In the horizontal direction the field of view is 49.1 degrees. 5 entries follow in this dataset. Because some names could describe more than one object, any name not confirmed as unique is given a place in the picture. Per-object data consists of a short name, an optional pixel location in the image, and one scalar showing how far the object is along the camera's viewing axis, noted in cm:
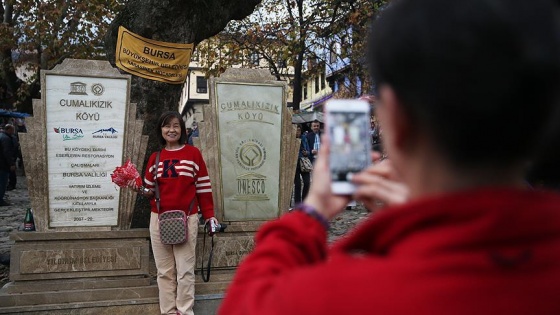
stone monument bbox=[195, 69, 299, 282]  636
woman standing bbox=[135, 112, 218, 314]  540
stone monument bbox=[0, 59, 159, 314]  565
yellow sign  674
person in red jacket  91
